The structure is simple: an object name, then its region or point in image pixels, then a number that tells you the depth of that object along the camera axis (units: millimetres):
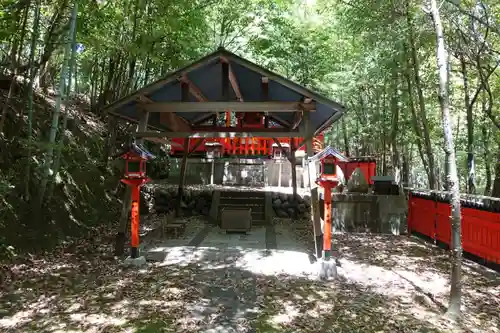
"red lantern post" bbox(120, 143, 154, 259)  6012
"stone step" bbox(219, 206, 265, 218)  10102
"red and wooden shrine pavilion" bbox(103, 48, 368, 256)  6133
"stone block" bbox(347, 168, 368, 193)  10258
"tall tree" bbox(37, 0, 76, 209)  6180
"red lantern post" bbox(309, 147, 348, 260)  5941
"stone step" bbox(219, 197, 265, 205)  10539
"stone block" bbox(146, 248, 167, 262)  6292
